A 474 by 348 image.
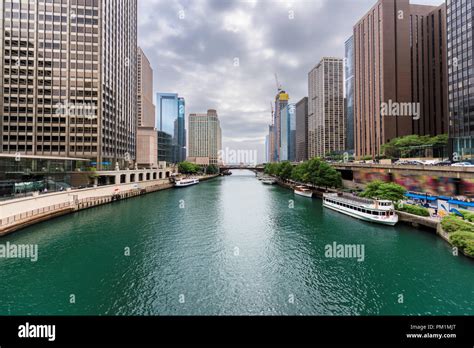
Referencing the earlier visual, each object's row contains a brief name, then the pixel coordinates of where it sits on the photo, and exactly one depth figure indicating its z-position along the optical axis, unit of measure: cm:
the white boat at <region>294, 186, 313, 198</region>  6737
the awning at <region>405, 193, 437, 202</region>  3893
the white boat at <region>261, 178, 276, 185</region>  12162
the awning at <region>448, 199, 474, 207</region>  3038
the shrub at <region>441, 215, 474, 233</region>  2407
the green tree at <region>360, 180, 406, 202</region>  3753
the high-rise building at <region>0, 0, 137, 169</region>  7069
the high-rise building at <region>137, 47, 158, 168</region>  11956
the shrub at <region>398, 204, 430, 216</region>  3246
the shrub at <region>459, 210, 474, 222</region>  2608
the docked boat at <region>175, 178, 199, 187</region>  10352
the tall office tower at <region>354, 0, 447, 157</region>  11194
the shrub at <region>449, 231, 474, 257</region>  2101
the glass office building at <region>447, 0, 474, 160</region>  6675
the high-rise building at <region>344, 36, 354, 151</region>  15509
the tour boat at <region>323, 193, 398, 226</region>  3366
